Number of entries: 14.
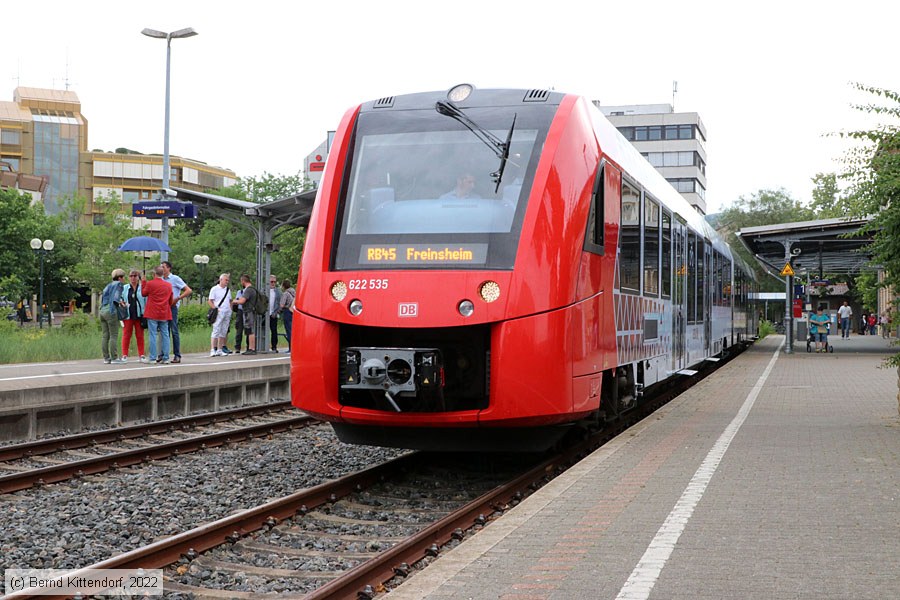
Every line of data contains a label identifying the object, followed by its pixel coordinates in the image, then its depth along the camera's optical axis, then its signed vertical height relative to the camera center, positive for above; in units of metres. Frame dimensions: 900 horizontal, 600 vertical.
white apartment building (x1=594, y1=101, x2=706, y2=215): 110.81 +18.14
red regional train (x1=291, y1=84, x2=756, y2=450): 8.52 +0.38
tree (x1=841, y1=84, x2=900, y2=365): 11.27 +1.47
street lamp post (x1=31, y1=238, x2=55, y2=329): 41.11 +2.82
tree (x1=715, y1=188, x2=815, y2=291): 81.62 +8.52
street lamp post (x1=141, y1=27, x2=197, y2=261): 32.97 +8.55
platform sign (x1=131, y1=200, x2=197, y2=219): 23.61 +2.43
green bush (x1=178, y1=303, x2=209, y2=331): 33.25 +0.05
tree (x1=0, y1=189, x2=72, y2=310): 60.38 +4.76
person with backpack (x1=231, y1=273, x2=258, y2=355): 22.33 +0.29
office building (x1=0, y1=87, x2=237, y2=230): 107.31 +16.16
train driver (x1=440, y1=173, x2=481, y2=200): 9.17 +1.09
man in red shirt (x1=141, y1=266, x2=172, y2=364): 18.42 +0.32
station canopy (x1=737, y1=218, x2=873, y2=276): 30.31 +2.39
